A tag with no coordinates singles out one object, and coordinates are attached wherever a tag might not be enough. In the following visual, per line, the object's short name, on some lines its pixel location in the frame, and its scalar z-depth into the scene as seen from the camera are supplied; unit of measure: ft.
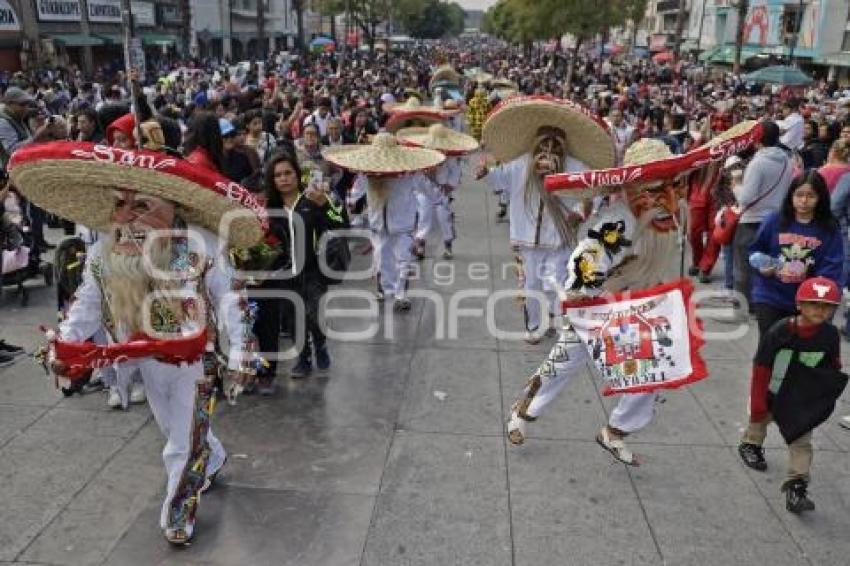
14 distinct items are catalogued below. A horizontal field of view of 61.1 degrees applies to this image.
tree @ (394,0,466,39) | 381.83
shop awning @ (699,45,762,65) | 168.55
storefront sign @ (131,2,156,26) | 132.26
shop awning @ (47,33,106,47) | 106.93
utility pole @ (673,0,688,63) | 126.87
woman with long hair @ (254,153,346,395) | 16.87
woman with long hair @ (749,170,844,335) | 13.70
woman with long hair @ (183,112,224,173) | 18.07
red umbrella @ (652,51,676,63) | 143.55
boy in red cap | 12.57
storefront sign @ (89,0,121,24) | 118.83
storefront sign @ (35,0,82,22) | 103.96
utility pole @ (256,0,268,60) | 145.96
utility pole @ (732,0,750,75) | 101.05
